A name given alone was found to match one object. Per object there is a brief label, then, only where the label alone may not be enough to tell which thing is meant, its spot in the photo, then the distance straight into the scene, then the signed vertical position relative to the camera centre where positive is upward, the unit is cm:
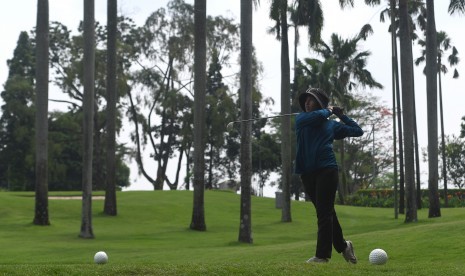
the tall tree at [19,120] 6700 +729
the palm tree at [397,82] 4257 +655
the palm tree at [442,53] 6291 +1163
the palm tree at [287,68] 4041 +688
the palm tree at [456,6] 4131 +1001
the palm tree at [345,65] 5378 +954
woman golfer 1050 +63
